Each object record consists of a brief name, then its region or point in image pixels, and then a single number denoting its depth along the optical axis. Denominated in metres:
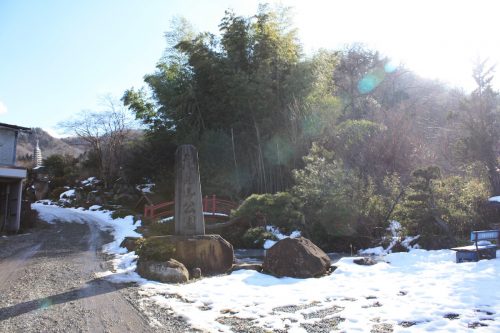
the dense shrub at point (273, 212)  11.30
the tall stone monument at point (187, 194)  6.83
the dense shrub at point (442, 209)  8.77
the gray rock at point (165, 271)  5.61
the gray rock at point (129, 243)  8.39
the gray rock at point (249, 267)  6.41
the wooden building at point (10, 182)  13.36
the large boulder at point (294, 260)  5.98
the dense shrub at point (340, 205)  10.43
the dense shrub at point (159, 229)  11.78
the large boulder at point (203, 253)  6.31
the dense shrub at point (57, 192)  27.06
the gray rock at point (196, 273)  5.99
